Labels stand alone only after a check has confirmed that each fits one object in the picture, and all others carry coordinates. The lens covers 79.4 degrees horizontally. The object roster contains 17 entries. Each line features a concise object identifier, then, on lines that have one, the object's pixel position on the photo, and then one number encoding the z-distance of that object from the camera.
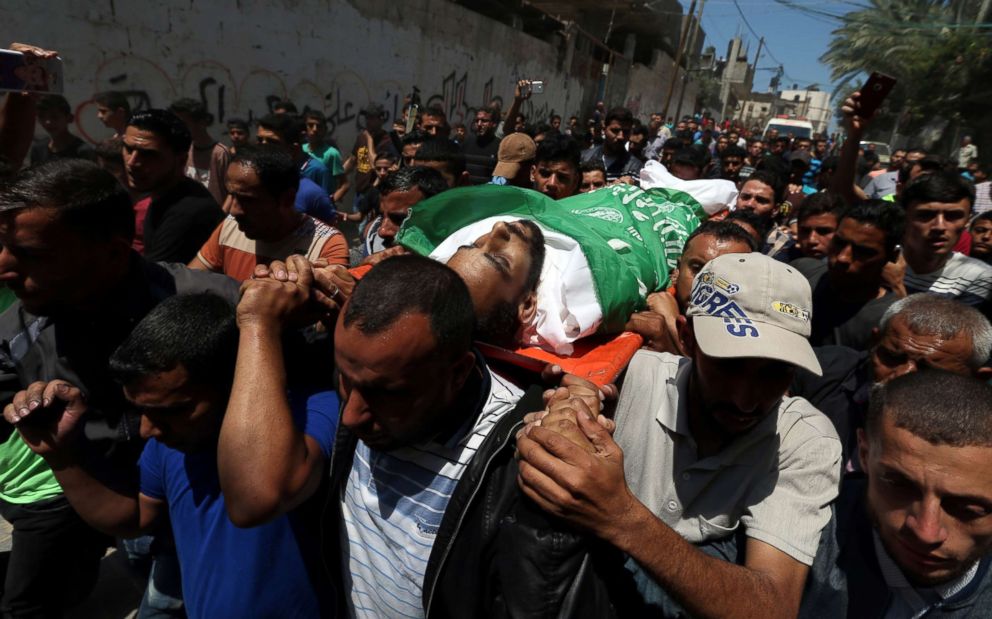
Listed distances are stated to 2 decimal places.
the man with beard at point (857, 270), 2.80
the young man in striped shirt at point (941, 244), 3.22
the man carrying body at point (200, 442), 1.52
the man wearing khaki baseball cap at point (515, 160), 4.54
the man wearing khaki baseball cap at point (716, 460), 1.13
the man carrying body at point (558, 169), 4.37
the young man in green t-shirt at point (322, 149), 6.81
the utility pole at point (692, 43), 19.95
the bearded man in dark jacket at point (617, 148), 5.85
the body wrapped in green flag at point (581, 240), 1.85
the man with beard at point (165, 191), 3.26
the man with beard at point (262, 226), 2.85
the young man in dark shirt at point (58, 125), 5.04
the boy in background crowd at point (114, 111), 5.34
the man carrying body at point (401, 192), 3.38
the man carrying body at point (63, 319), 1.75
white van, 25.18
